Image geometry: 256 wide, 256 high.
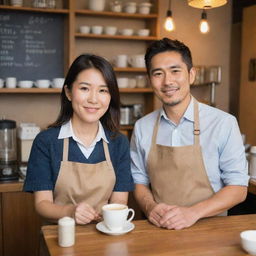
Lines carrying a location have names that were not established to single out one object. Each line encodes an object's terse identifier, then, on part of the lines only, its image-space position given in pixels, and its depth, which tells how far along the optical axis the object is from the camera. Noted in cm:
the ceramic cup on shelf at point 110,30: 368
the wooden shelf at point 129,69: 370
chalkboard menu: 359
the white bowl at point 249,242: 126
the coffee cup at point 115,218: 140
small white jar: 130
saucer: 140
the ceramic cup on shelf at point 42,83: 347
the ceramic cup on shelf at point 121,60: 374
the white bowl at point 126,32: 374
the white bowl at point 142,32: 378
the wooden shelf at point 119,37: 361
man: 187
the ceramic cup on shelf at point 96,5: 361
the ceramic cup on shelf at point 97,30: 363
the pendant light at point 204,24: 321
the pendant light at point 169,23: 333
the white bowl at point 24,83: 343
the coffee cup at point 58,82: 349
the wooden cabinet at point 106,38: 350
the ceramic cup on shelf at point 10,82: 340
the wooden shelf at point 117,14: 358
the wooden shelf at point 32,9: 338
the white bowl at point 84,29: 361
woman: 169
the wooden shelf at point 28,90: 337
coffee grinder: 302
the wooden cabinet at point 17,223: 294
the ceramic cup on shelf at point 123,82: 372
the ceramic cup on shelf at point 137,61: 376
